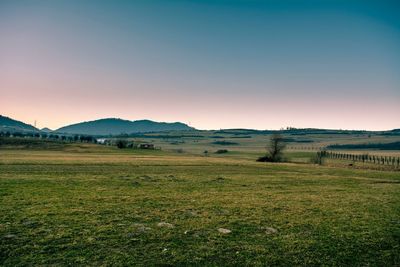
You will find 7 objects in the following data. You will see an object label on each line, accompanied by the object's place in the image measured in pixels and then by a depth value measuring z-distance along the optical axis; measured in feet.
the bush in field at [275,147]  366.37
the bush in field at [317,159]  375.98
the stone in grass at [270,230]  54.56
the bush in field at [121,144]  513.08
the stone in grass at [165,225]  56.90
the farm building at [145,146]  537.40
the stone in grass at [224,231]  54.05
